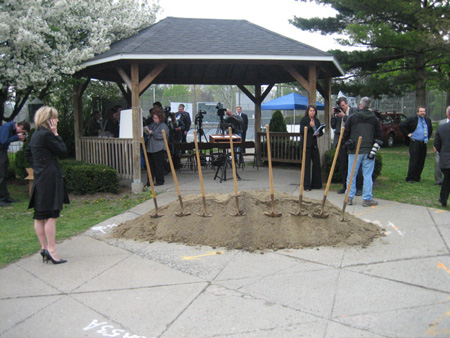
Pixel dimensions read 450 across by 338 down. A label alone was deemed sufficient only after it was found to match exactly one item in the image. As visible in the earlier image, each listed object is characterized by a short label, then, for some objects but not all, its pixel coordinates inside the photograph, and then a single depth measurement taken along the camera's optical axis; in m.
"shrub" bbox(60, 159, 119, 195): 9.47
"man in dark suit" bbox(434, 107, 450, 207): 7.54
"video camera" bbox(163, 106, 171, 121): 13.16
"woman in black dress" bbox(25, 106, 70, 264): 5.02
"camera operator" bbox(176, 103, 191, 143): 14.20
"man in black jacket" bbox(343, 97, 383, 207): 7.73
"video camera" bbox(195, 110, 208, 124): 14.09
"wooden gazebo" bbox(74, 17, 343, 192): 9.57
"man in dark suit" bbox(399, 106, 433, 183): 10.16
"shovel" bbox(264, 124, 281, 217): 5.93
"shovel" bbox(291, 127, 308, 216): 5.96
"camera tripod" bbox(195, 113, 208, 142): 14.16
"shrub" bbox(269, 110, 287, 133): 15.05
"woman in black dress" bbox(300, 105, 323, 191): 9.19
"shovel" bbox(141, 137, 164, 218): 6.53
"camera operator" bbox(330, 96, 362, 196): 8.89
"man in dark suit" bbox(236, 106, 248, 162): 14.99
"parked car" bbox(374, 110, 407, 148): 22.52
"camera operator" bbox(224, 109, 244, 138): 13.55
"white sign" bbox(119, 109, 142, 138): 10.00
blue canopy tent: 22.97
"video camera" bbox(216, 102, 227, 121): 13.78
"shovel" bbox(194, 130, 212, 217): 6.12
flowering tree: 9.99
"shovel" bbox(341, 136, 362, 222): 6.11
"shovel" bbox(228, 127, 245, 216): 5.99
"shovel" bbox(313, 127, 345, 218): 5.99
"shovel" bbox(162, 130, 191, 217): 6.22
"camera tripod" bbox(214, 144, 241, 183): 10.63
